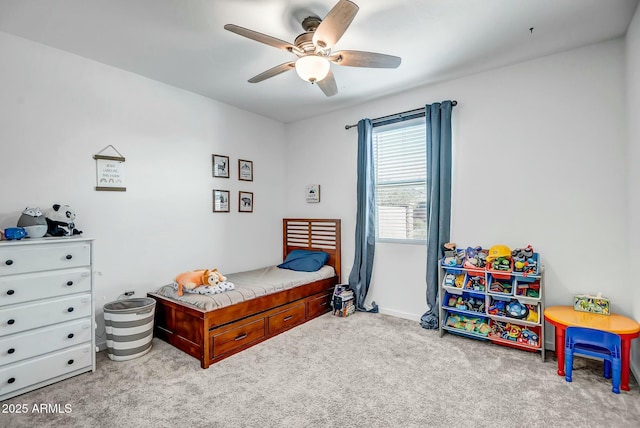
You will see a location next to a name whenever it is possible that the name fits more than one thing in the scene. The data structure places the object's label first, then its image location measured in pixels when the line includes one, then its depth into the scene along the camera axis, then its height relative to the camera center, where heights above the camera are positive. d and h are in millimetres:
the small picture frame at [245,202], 4086 +104
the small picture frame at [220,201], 3777 +105
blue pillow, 3908 -659
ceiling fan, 1820 +1077
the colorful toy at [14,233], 2148 -183
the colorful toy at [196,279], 2853 -665
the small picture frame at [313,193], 4336 +248
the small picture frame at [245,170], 4078 +536
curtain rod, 3391 +1115
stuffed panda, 2424 -106
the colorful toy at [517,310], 2662 -851
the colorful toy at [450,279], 3023 -668
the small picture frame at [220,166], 3760 +542
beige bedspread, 2662 -780
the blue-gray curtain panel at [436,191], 3170 +216
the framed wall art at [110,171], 2832 +345
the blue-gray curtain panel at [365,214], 3730 -37
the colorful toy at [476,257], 2889 -427
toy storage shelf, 2625 -861
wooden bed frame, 2566 -1052
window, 3535 +382
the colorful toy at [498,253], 2773 -369
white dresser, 2055 -751
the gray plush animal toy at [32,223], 2271 -117
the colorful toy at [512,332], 2699 -1055
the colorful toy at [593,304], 2406 -719
